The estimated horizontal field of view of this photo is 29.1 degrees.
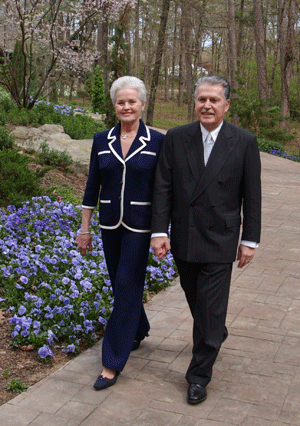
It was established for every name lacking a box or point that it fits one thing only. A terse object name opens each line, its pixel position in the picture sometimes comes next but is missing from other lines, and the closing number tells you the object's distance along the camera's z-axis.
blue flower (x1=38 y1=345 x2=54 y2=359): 3.74
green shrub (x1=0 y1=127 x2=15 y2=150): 9.14
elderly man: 3.30
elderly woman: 3.46
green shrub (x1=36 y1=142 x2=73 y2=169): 9.35
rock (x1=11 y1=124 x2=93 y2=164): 9.86
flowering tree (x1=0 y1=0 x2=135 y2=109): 12.92
